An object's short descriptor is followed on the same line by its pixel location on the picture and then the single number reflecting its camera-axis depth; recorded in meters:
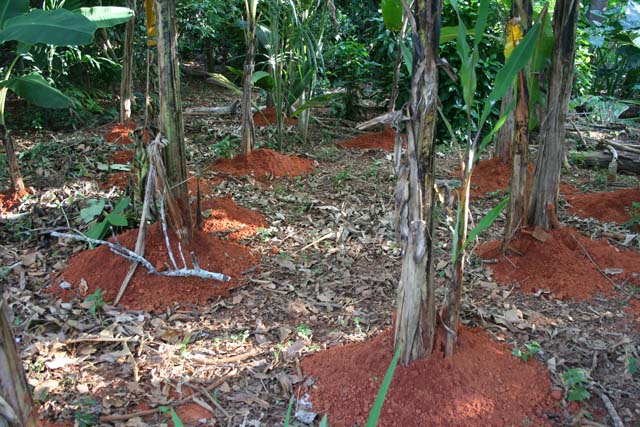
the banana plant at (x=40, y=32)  3.83
